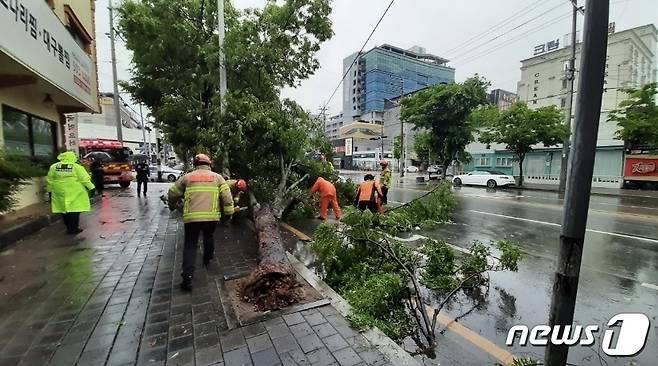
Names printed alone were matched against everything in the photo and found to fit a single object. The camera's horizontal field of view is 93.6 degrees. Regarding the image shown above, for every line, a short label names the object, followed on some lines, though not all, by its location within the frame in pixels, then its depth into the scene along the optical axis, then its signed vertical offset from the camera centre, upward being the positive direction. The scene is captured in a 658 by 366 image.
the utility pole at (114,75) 19.41 +5.21
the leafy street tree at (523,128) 20.16 +2.21
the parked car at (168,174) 27.26 -1.52
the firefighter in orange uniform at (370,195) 7.09 -0.83
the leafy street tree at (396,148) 52.02 +1.92
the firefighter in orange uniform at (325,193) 8.23 -0.93
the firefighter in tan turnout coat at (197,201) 3.86 -0.57
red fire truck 16.70 -0.42
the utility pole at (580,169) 1.52 -0.04
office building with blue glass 56.25 +17.54
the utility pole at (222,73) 7.95 +2.35
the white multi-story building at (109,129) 37.91 +3.61
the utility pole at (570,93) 16.81 +3.89
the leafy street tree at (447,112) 20.56 +3.36
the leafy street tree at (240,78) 7.73 +2.68
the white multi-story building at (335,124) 104.75 +12.11
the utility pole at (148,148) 39.70 +1.20
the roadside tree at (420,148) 32.24 +1.23
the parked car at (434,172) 29.86 -1.23
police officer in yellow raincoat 6.03 -0.62
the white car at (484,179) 22.33 -1.45
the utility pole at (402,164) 36.67 -0.56
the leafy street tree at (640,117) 17.86 +2.69
